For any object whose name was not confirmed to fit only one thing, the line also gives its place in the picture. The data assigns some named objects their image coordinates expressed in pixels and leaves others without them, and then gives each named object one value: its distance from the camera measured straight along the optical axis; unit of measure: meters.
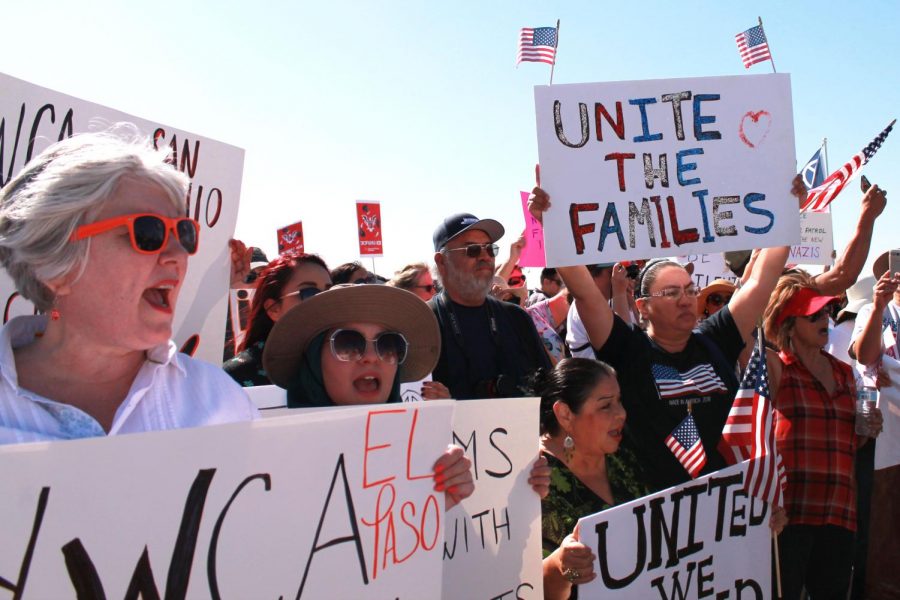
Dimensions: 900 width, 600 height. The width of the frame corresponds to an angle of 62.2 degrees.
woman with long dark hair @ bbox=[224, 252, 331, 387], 3.44
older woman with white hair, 1.52
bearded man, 3.40
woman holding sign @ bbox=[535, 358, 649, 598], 2.81
